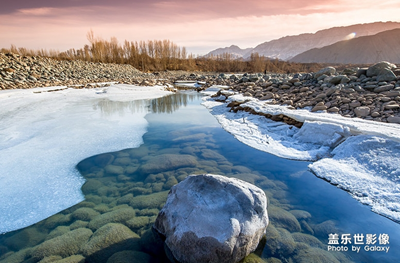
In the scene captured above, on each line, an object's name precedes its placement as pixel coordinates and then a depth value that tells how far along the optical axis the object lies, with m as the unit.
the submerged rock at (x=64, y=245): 1.77
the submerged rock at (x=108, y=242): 1.76
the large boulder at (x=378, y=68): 6.70
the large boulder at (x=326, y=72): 8.74
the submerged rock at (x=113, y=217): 2.12
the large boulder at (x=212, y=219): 1.58
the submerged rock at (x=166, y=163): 3.31
